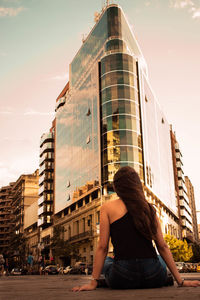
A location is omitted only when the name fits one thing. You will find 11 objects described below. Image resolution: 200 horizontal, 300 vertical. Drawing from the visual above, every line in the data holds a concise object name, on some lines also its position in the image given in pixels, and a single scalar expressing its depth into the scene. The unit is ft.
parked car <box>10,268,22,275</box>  151.21
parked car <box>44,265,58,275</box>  141.16
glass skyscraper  177.99
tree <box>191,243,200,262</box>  244.98
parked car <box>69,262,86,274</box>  132.26
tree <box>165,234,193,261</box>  192.54
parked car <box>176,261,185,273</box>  123.11
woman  12.17
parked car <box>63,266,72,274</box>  143.57
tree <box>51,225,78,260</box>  190.19
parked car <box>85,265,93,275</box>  120.83
